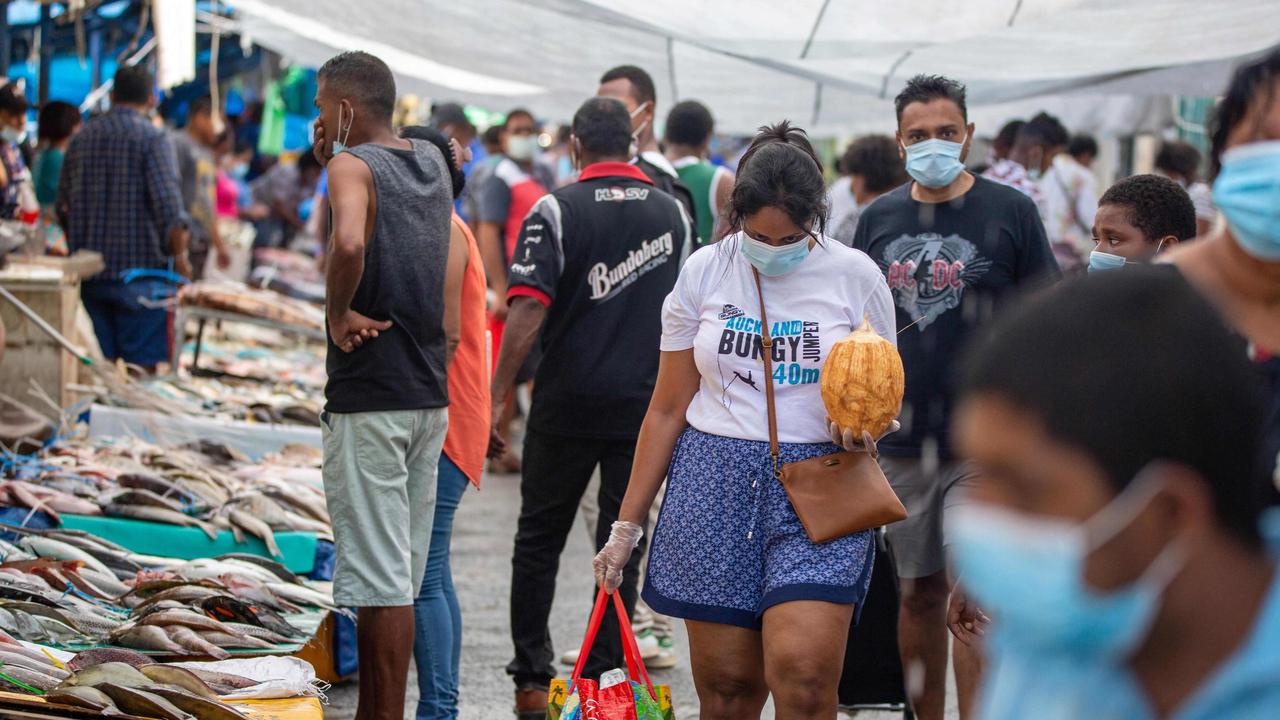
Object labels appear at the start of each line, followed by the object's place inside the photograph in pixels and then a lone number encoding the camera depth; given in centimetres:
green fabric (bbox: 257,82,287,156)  2430
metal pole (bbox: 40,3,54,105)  1406
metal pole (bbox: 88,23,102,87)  1820
